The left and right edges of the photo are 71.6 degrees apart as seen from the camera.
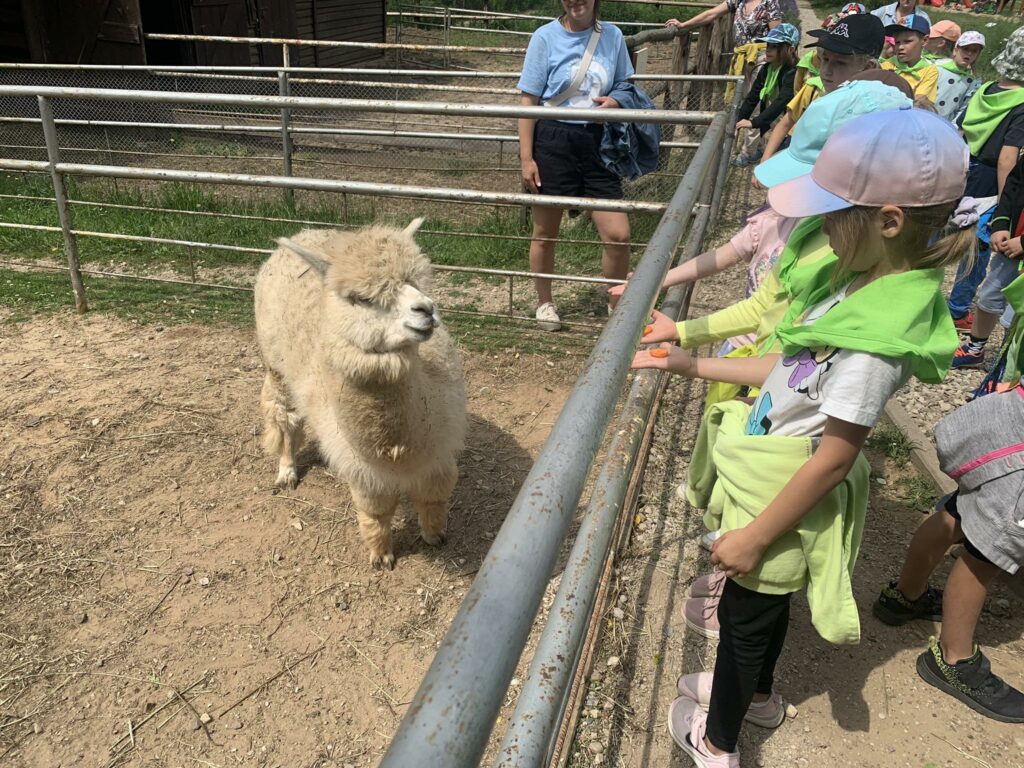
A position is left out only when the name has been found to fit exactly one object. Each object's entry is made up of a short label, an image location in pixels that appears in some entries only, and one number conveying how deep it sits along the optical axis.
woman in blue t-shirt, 4.12
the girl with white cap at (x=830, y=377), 1.36
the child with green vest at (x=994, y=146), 4.07
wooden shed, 9.78
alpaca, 2.43
